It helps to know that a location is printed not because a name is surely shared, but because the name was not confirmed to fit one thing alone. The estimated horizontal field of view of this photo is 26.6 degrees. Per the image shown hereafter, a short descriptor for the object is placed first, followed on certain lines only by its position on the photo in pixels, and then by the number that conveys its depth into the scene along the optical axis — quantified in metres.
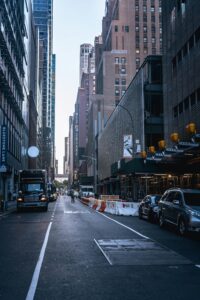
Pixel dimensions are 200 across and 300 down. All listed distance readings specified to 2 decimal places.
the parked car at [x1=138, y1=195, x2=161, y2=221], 22.72
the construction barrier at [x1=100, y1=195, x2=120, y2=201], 48.08
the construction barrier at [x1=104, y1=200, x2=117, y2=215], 30.75
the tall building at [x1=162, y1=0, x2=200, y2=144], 32.28
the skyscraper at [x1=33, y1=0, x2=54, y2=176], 165.43
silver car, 15.27
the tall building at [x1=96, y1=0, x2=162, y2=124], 135.25
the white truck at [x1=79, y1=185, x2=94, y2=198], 108.97
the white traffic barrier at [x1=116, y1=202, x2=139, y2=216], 29.19
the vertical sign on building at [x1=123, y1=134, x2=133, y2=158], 40.31
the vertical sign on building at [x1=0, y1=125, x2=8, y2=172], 45.00
